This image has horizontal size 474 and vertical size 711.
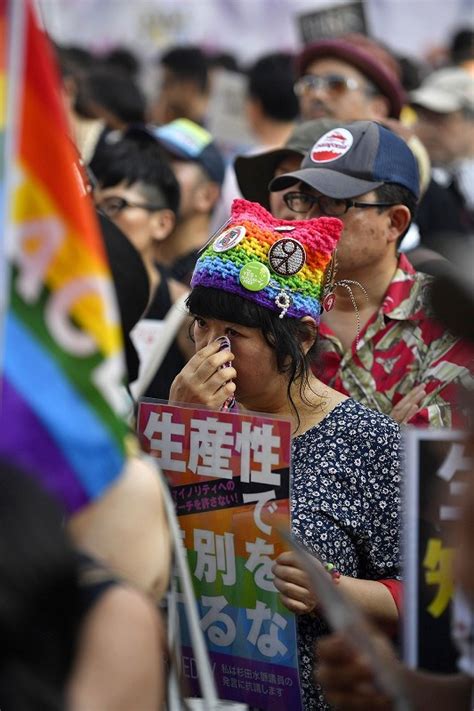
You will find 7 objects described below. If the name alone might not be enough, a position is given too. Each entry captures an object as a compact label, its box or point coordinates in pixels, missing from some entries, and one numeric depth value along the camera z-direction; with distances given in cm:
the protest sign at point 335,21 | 1675
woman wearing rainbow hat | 643
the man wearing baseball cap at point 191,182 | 1295
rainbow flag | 436
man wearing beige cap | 1521
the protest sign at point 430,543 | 486
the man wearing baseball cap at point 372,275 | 796
